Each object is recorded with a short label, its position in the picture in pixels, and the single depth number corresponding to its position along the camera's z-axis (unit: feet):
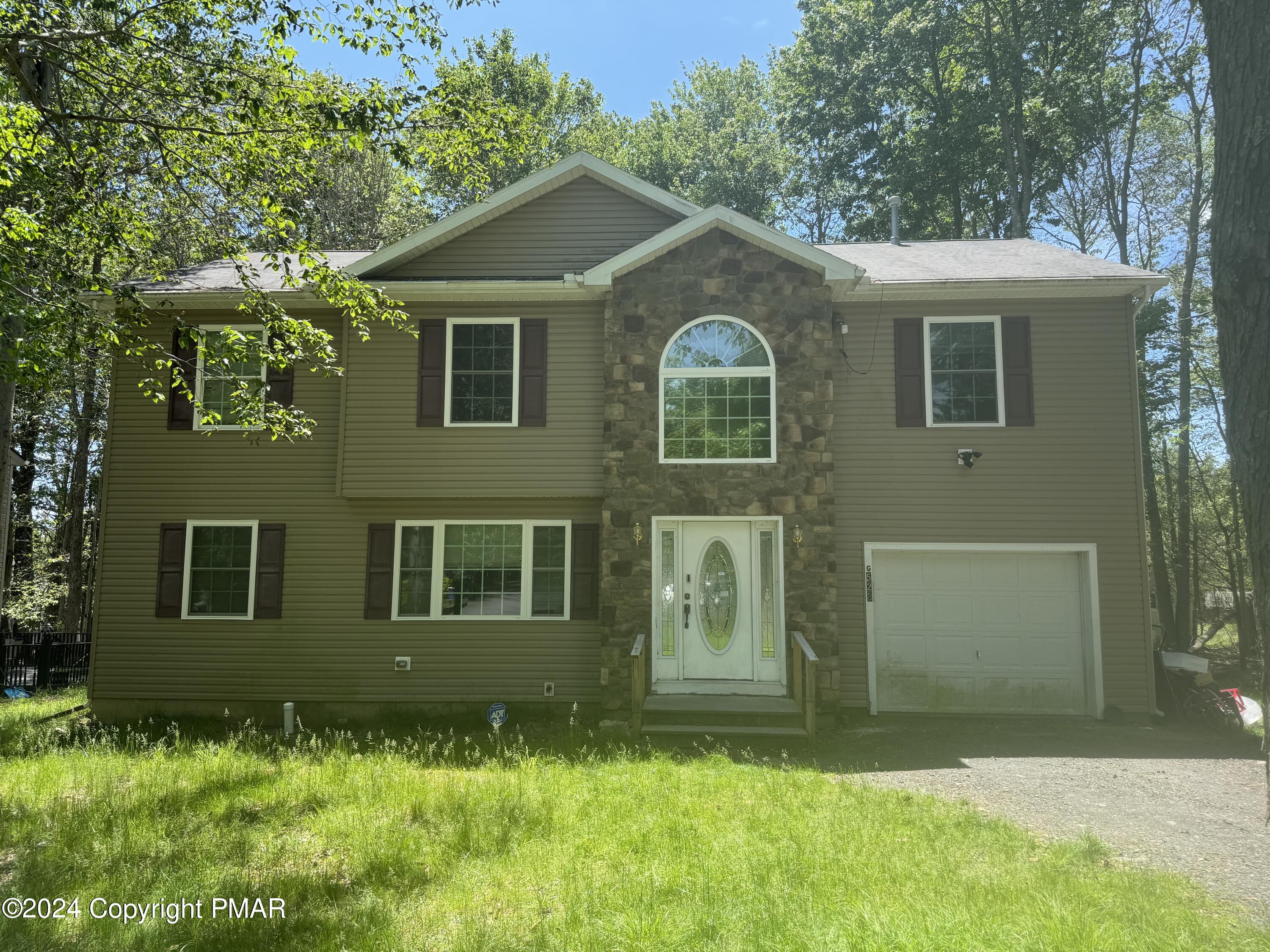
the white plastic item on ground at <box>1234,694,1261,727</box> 30.96
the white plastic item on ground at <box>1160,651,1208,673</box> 31.63
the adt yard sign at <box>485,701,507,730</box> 26.99
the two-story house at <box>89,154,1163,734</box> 31.45
